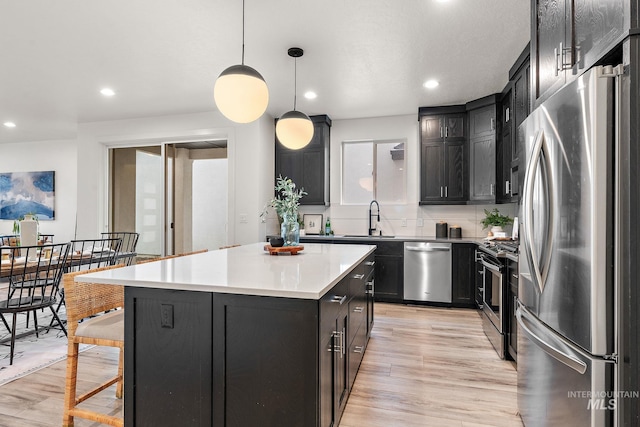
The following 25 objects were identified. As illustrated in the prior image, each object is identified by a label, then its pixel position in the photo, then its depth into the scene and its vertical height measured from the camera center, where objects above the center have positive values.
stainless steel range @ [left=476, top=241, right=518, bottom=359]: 2.84 -0.70
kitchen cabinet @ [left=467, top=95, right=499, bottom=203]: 4.21 +0.84
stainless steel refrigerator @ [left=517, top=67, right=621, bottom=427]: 1.14 -0.15
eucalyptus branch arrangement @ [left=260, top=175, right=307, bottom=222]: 2.63 +0.07
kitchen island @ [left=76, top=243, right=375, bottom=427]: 1.43 -0.60
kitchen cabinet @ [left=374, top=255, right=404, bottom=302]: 4.53 -0.85
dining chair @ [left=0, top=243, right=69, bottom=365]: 2.78 -0.56
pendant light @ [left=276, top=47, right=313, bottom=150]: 2.85 +0.71
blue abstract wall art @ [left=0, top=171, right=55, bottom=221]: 6.79 +0.40
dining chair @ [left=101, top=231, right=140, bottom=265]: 4.02 -0.48
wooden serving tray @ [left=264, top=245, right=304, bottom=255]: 2.59 -0.27
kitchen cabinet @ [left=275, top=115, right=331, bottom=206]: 5.10 +0.73
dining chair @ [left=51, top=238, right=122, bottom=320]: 3.48 -0.46
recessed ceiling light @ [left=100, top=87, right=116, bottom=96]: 4.05 +1.48
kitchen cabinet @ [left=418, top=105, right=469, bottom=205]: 4.64 +0.81
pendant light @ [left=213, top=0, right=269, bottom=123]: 2.01 +0.73
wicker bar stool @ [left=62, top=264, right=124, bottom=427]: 1.72 -0.61
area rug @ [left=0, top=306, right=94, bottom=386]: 2.56 -1.17
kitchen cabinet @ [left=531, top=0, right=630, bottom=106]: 1.15 +0.72
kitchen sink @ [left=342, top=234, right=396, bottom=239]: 4.88 -0.33
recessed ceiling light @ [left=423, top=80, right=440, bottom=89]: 3.82 +1.48
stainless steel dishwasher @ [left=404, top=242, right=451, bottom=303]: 4.35 -0.74
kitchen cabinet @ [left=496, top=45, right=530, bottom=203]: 3.15 +0.96
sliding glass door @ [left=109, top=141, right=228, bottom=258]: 5.26 +0.27
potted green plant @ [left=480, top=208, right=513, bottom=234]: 4.15 -0.09
